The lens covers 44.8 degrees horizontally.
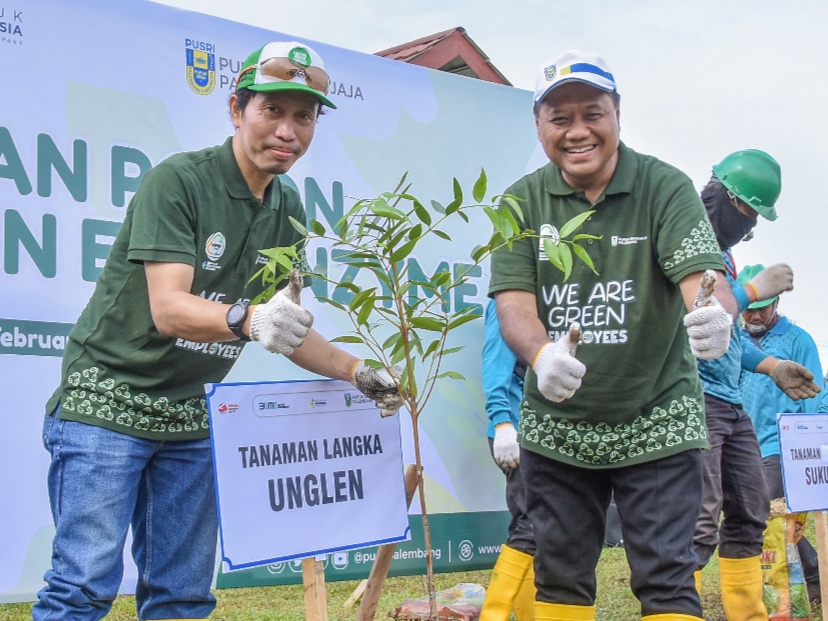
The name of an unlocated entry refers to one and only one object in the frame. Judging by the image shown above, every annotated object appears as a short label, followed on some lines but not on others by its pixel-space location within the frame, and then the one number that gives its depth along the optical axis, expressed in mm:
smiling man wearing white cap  2582
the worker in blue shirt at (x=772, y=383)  5492
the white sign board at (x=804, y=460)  4445
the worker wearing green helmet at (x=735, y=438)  4176
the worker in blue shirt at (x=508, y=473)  4289
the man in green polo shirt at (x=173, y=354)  2336
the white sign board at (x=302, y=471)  2402
